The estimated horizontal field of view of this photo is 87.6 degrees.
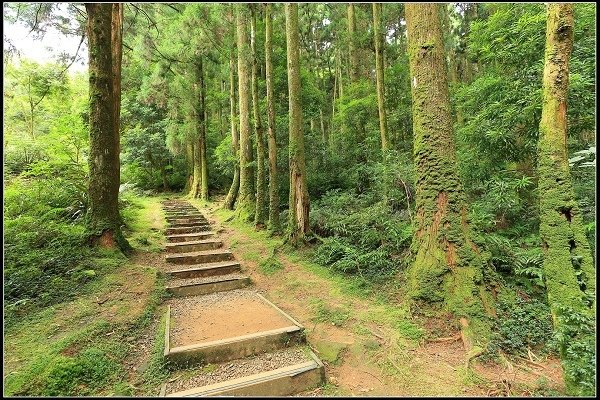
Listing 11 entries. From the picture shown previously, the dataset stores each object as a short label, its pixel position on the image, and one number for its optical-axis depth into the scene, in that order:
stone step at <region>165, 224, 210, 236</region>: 8.70
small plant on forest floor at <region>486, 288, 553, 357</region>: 3.27
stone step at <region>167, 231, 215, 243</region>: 8.00
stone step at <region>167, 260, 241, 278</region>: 5.94
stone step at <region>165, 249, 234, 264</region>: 6.57
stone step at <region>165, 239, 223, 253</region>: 7.23
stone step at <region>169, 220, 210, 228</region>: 9.32
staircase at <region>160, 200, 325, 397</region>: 2.95
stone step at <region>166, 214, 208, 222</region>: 9.92
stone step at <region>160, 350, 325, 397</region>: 2.81
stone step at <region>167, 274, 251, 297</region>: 5.33
